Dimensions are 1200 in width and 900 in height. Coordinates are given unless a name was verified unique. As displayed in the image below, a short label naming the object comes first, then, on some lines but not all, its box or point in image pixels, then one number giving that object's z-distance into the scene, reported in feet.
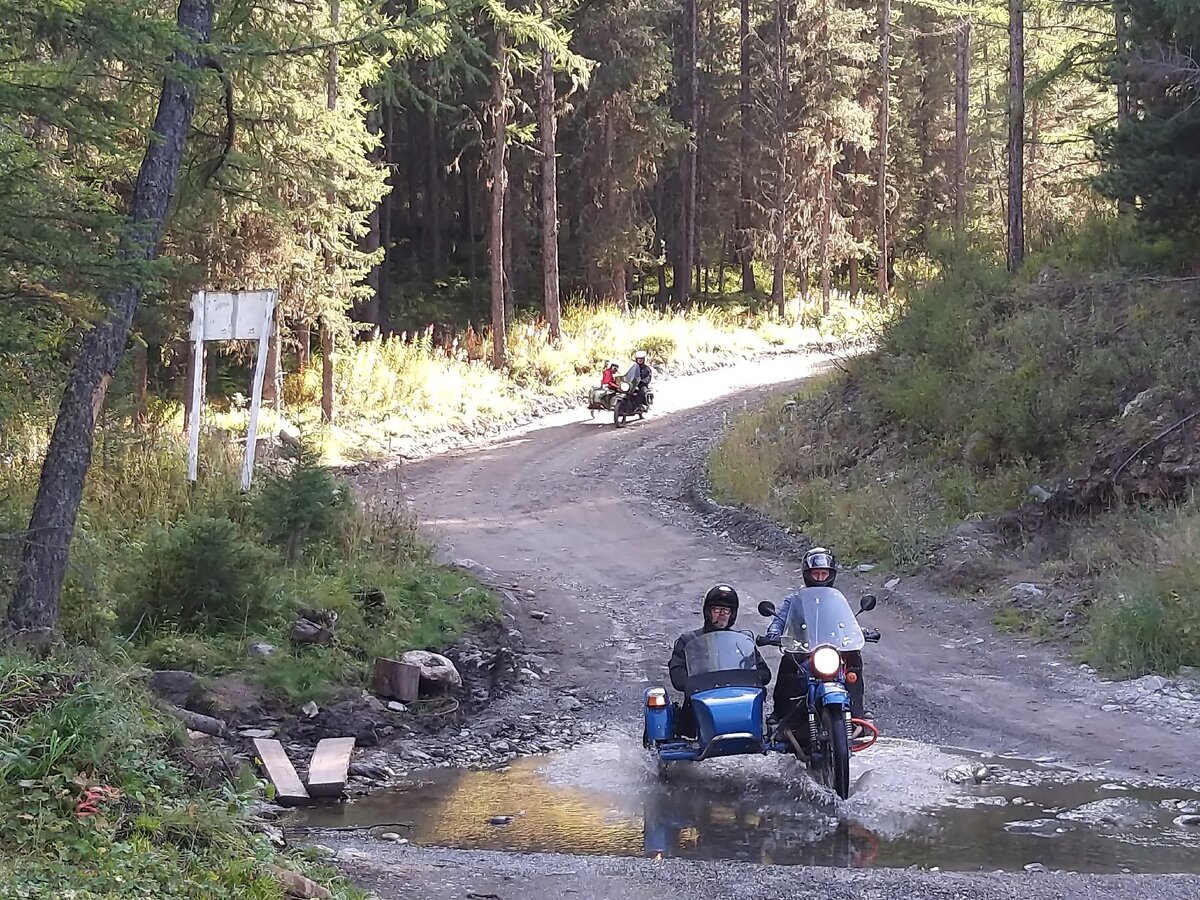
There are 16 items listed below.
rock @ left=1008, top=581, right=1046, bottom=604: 42.60
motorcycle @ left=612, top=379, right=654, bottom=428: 88.58
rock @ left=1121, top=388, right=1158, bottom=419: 49.73
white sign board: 46.32
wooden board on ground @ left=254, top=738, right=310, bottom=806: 26.43
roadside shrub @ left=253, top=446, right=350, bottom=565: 39.81
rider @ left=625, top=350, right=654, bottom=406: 89.86
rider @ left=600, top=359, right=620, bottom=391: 90.15
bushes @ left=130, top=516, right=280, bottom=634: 34.45
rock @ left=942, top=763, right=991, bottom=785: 27.37
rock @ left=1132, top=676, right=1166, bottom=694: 33.55
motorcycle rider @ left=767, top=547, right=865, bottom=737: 28.17
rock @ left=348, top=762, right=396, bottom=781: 28.63
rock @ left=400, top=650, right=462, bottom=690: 34.50
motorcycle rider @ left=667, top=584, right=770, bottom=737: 28.43
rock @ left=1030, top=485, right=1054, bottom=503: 49.06
